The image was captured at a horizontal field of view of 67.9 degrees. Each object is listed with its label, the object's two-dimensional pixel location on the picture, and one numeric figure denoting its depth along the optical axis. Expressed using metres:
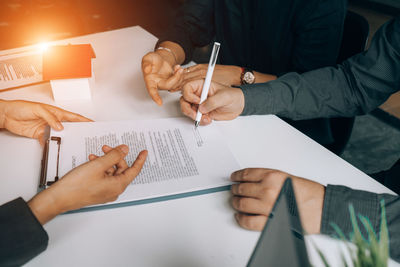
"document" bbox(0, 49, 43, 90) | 0.98
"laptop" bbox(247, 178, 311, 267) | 0.25
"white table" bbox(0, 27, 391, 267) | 0.53
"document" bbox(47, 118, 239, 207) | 0.64
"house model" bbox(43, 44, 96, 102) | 0.88
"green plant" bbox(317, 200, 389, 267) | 0.27
